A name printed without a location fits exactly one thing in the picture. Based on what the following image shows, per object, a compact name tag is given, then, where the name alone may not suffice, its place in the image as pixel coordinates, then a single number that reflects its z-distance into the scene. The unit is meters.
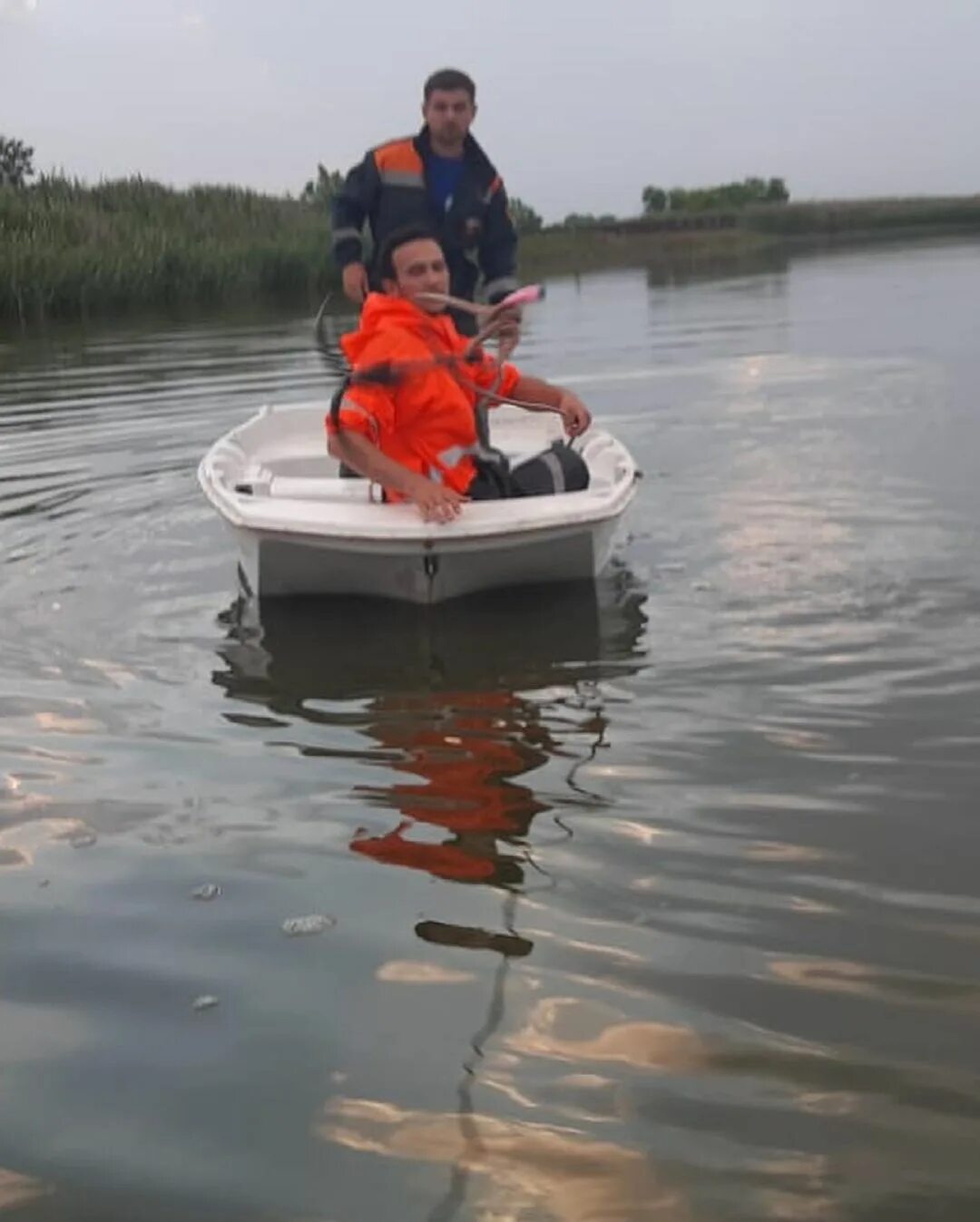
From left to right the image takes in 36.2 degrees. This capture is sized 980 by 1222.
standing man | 6.50
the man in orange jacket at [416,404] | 5.29
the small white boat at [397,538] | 5.07
